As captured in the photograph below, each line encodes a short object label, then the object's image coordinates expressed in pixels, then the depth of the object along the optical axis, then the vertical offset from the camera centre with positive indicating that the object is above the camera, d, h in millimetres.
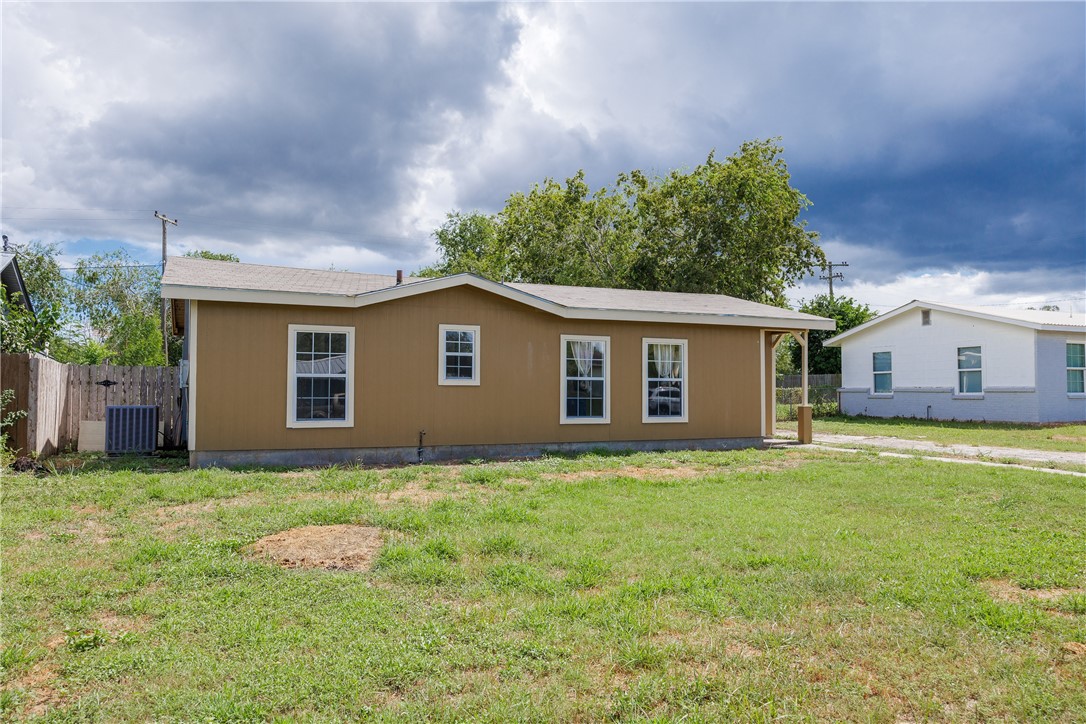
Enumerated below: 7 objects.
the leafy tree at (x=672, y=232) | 26922 +6822
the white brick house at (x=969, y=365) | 19359 +870
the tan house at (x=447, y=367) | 10180 +393
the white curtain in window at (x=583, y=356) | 12641 +654
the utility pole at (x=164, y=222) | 27581 +7017
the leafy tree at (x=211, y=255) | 42725 +8983
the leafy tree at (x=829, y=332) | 29047 +3065
